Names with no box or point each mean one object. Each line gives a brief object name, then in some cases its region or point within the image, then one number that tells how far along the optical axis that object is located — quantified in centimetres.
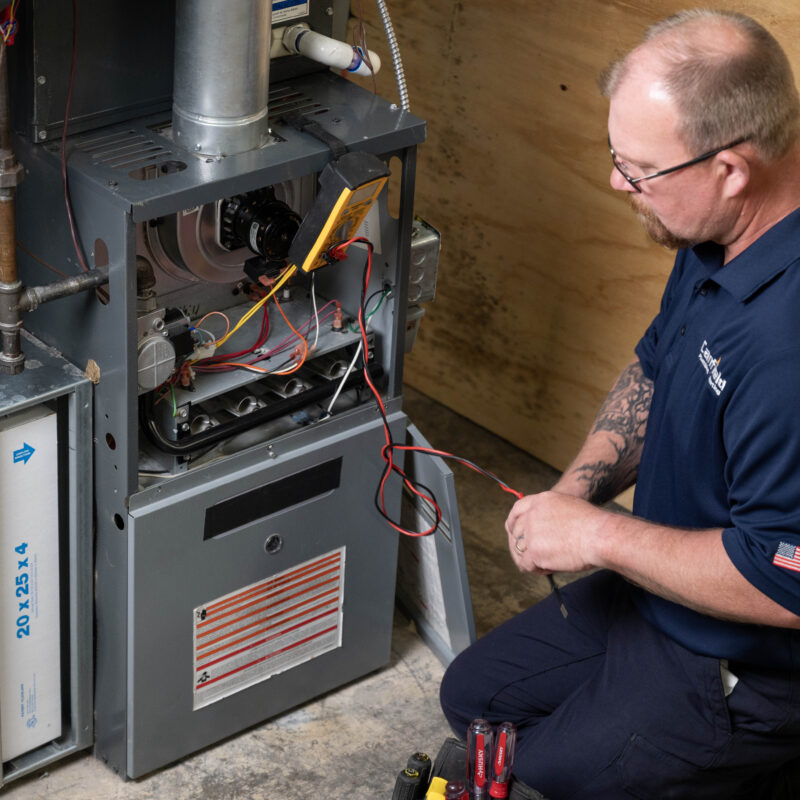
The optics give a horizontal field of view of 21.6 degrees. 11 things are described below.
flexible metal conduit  279
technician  249
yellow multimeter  269
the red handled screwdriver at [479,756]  257
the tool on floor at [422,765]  259
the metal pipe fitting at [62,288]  264
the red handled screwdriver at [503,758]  256
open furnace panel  267
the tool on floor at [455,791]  253
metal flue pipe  261
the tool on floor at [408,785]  257
